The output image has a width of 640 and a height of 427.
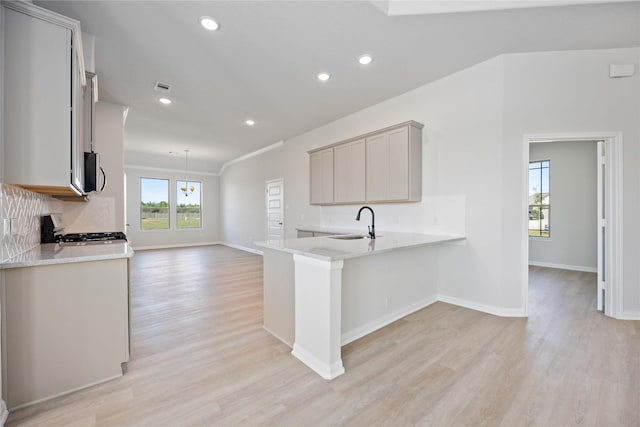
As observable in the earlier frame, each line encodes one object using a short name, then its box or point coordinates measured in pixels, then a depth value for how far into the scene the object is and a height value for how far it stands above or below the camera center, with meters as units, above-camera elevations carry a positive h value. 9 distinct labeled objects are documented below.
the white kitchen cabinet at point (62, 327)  1.61 -0.73
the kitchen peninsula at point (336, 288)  1.97 -0.71
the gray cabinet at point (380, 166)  3.57 +0.66
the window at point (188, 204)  9.23 +0.29
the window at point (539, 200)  5.57 +0.23
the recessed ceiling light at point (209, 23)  2.35 +1.68
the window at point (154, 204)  8.68 +0.29
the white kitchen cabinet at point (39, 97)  1.60 +0.72
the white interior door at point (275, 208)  6.73 +0.11
